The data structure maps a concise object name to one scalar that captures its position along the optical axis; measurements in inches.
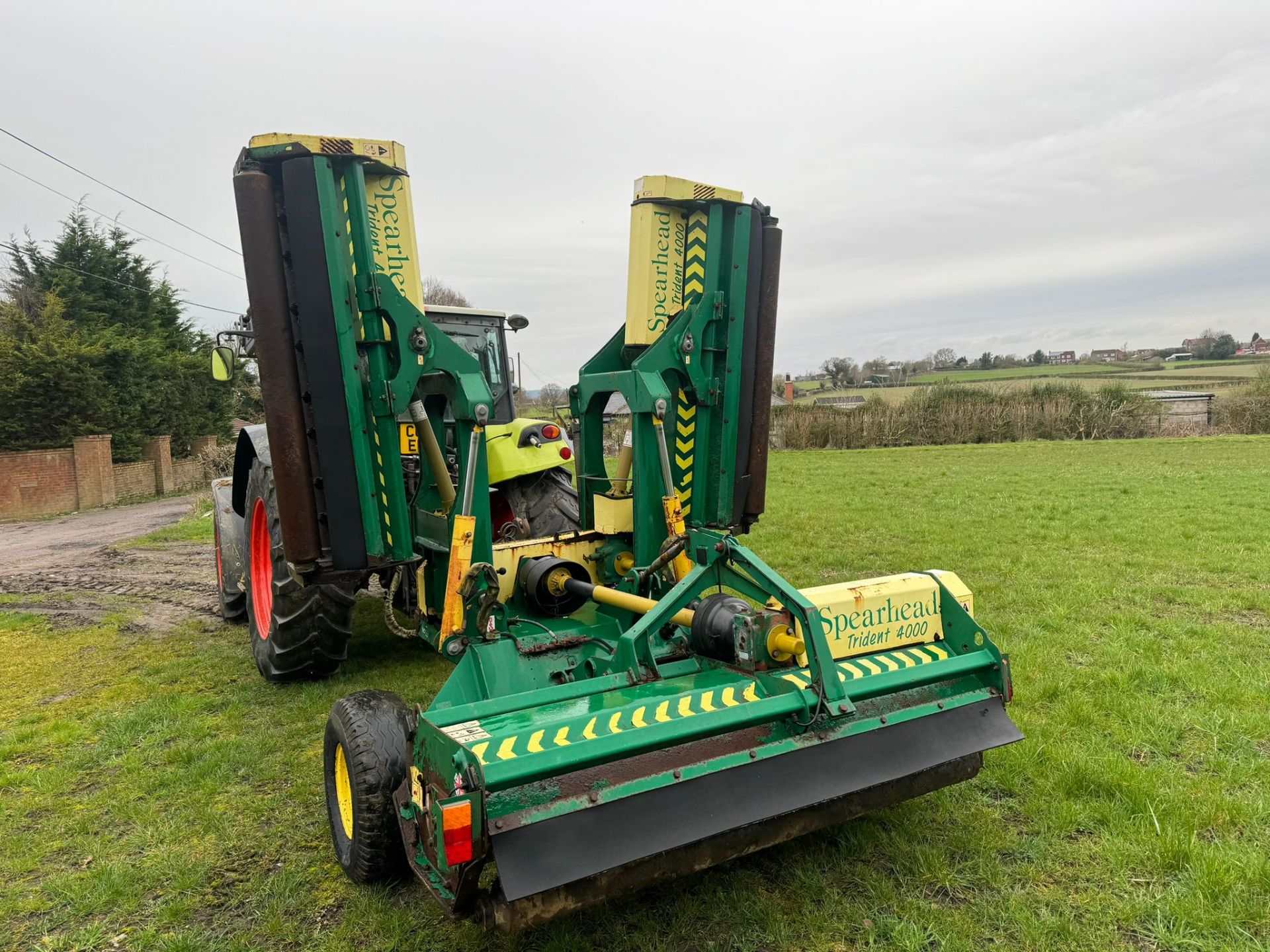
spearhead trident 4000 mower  92.7
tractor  182.7
